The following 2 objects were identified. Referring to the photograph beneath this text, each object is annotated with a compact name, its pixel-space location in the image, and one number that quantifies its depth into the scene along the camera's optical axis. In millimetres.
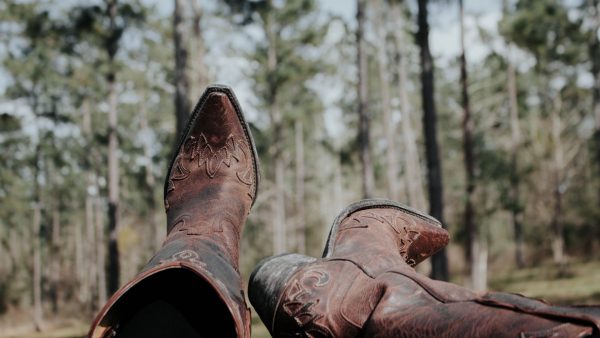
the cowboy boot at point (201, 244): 1229
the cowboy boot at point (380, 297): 917
